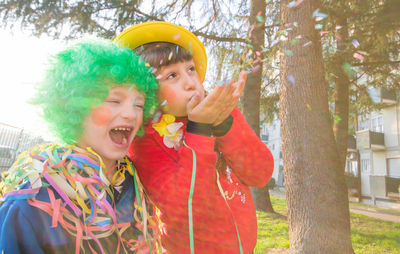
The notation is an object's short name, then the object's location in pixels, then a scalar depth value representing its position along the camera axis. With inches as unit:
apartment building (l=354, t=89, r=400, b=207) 752.9
